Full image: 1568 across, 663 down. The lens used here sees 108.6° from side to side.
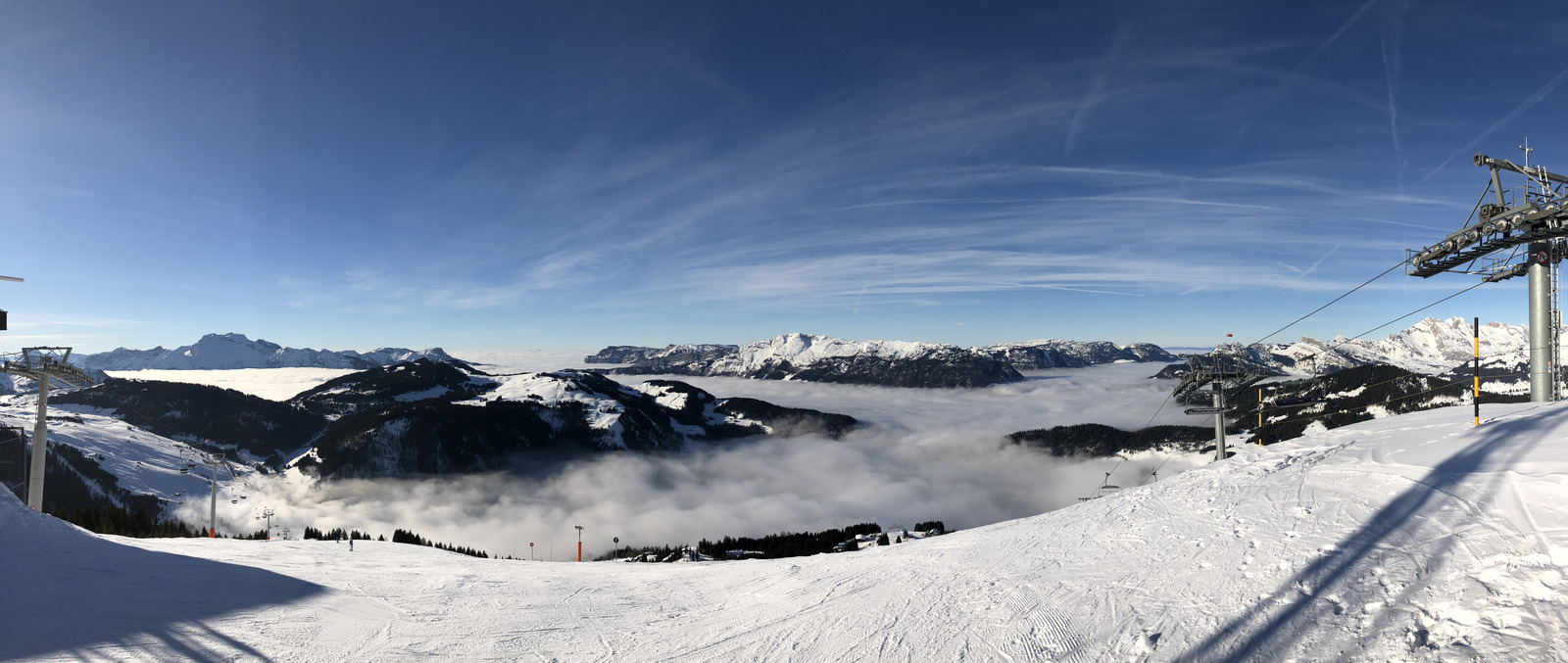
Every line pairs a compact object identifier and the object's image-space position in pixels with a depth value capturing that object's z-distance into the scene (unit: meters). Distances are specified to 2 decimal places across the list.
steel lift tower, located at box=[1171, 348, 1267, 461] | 33.78
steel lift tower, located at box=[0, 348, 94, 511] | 31.10
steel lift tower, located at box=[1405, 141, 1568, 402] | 19.77
